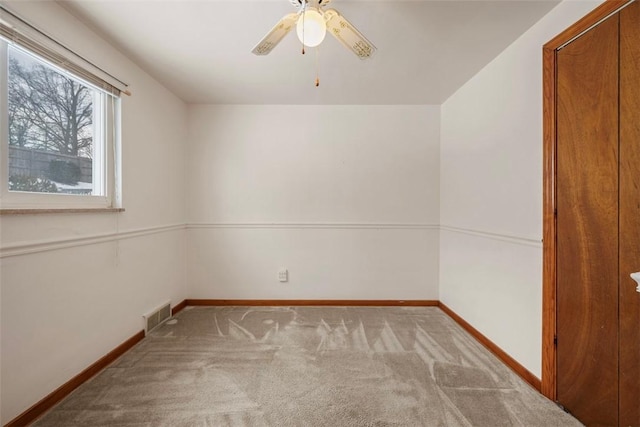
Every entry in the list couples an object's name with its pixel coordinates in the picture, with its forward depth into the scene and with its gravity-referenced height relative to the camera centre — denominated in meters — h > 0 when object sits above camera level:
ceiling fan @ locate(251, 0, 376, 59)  1.13 +0.89
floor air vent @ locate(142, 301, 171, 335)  2.09 -0.98
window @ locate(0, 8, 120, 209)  1.23 +0.47
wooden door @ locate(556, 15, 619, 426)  1.15 -0.07
